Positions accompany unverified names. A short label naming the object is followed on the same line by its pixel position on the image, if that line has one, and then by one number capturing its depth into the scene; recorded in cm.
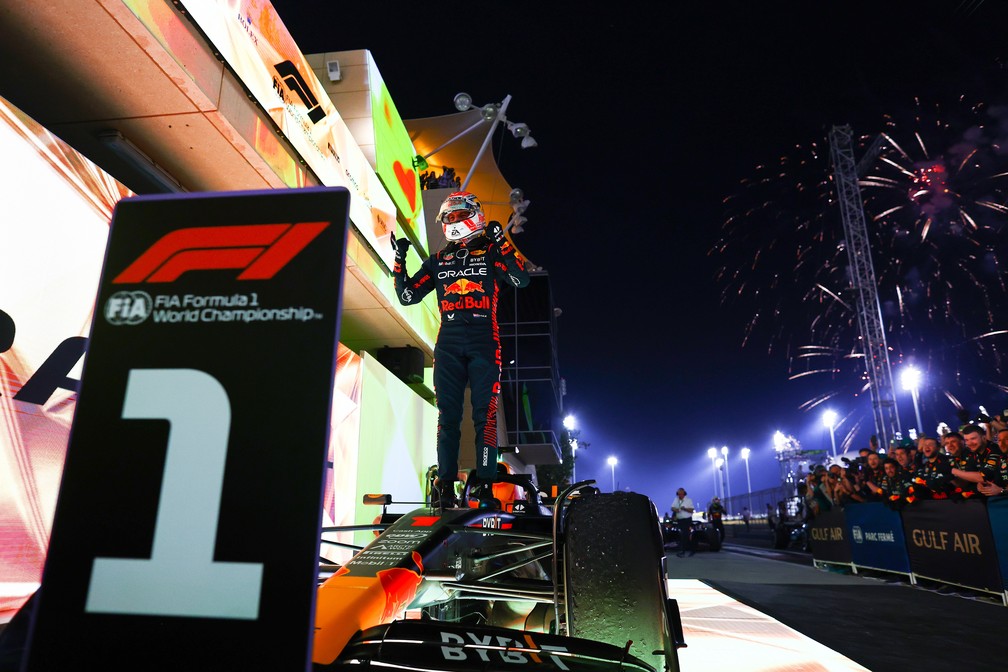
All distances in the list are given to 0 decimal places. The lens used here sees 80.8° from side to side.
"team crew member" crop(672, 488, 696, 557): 1270
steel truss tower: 1914
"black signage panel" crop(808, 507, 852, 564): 863
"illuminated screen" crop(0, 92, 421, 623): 253
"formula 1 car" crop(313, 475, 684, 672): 125
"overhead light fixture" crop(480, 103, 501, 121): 1682
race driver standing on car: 327
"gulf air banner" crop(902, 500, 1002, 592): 553
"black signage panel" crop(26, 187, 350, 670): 92
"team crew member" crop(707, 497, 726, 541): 1416
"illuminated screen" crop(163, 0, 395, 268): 404
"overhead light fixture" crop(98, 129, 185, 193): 416
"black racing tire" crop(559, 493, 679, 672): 159
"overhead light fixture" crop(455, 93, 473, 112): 1594
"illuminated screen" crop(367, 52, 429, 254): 759
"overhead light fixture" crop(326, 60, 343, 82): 744
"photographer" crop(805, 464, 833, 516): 965
